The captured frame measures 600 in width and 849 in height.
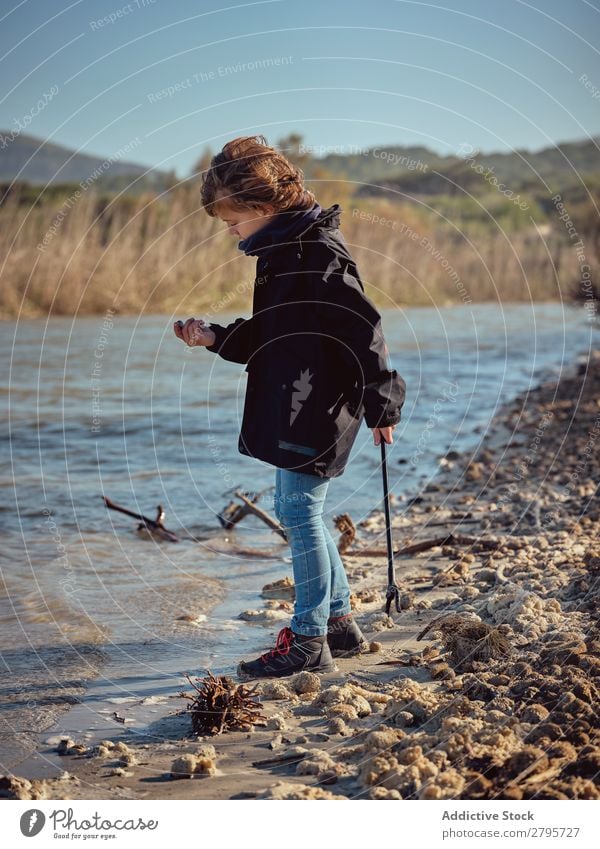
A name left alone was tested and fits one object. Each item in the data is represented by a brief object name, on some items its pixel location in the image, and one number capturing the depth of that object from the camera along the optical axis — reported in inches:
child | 140.9
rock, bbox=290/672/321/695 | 140.3
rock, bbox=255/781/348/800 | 107.3
